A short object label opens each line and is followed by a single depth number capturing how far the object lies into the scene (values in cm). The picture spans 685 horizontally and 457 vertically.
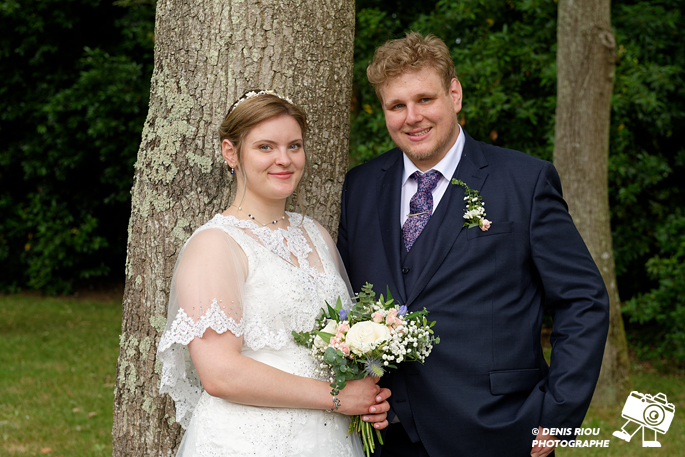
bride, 228
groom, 261
